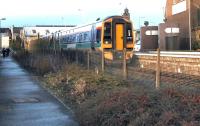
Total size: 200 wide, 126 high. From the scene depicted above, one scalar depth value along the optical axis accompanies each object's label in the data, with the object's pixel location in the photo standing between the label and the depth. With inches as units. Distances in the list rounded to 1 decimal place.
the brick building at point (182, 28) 1640.2
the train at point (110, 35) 799.7
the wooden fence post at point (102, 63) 426.3
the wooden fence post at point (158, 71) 288.9
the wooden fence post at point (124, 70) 362.8
